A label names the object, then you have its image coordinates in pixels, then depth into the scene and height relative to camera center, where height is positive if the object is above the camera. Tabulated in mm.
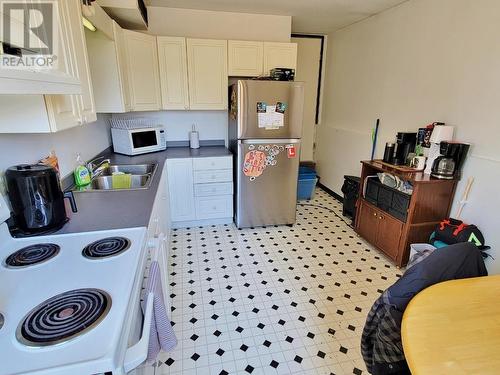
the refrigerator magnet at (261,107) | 2874 -30
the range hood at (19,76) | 675 +64
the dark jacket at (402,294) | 1051 -693
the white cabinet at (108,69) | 2453 +277
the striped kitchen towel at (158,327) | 1104 -878
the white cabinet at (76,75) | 1193 +109
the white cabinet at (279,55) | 3283 +561
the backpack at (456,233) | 2145 -947
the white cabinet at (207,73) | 3090 +322
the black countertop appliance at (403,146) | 2749 -376
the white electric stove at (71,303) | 715 -623
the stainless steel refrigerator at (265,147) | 2869 -455
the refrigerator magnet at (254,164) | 3025 -630
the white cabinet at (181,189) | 3049 -927
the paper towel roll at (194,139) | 3498 -436
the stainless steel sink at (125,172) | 2277 -632
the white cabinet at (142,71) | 2781 +311
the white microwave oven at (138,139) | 2982 -399
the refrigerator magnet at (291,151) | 3092 -497
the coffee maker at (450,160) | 2242 -417
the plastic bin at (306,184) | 4105 -1131
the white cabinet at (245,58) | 3170 +505
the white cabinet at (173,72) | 3020 +320
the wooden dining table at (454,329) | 814 -708
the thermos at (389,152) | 2830 -450
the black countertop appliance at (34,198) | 1261 -442
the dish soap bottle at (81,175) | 2082 -540
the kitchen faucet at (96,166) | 2352 -548
